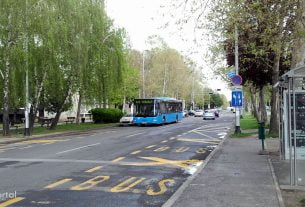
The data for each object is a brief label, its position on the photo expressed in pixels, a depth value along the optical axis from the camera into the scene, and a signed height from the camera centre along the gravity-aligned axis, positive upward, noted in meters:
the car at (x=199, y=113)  94.66 -0.48
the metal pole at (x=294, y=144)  10.46 -0.76
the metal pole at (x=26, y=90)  30.07 +1.35
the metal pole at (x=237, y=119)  27.04 -0.52
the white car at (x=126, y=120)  49.78 -0.98
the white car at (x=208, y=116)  68.94 -0.80
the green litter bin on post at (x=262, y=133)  17.71 -0.85
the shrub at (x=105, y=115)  51.28 -0.45
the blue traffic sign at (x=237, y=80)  25.94 +1.69
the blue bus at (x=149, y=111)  46.31 -0.02
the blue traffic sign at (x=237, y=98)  26.62 +0.71
